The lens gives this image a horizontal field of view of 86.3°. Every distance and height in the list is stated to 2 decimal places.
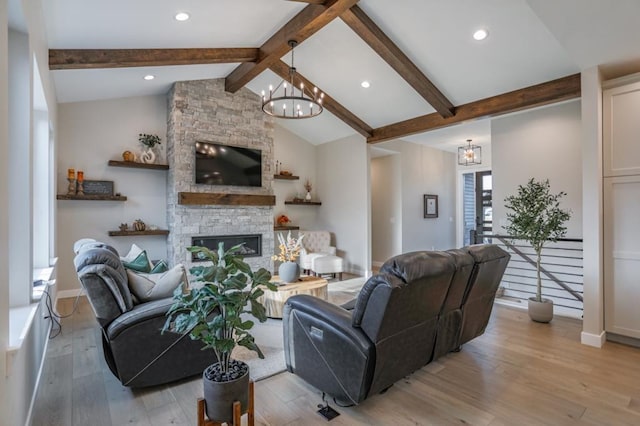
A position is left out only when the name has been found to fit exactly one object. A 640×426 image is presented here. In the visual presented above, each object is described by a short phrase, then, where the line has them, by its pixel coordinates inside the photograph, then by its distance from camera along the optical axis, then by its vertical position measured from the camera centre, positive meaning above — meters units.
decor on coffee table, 4.29 -0.61
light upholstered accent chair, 6.58 -0.80
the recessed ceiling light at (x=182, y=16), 3.54 +2.10
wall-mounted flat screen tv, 5.91 +0.93
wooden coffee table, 4.05 -0.94
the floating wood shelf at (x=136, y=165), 5.43 +0.85
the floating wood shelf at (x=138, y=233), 5.43 -0.26
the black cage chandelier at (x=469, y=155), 6.95 +1.22
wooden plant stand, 1.72 -1.02
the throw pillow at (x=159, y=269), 3.23 -0.50
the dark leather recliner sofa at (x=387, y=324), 2.01 -0.72
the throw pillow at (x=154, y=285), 2.60 -0.53
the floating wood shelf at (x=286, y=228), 7.19 -0.26
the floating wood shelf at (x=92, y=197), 4.97 +0.30
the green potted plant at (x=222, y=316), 1.72 -0.51
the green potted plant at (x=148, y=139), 5.76 +1.31
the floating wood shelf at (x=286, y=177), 7.31 +0.84
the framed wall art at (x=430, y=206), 8.24 +0.21
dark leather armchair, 2.27 -0.76
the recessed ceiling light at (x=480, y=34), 3.90 +2.08
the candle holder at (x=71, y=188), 5.15 +0.44
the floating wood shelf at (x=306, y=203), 7.61 +0.29
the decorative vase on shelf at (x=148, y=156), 5.75 +1.02
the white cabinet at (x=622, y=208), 3.32 +0.05
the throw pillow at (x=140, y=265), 3.13 -0.45
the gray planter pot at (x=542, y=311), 4.08 -1.17
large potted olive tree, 4.08 -0.14
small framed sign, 5.29 +0.47
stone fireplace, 5.72 +1.07
